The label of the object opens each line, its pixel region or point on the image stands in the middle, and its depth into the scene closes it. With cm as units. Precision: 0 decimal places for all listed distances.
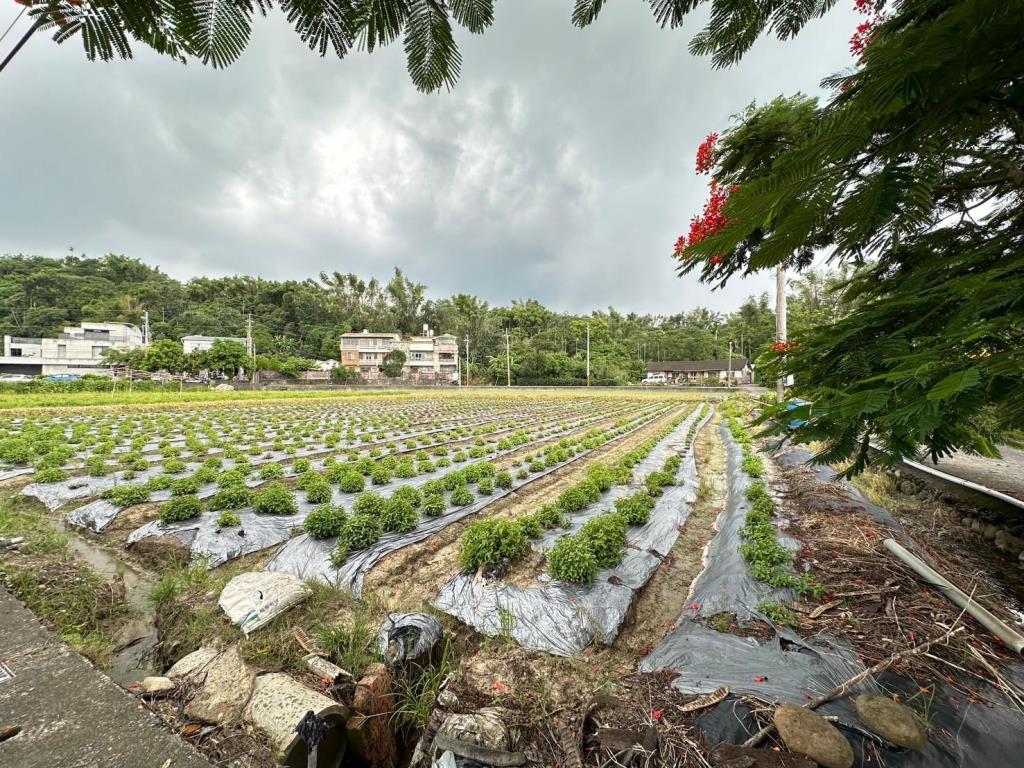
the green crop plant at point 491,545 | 443
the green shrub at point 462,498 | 685
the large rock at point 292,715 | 217
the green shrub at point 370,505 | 592
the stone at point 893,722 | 200
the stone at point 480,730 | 210
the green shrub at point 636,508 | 607
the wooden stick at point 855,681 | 209
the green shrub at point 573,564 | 417
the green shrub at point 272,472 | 854
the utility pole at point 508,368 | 5252
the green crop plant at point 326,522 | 521
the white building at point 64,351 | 4862
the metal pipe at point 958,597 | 259
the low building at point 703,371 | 5587
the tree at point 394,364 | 4944
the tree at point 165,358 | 3478
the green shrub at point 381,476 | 812
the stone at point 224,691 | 242
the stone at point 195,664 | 279
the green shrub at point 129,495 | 624
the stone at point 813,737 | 189
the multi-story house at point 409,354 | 5431
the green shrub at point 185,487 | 687
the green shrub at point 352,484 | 751
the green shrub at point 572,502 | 673
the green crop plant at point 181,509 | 553
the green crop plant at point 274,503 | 613
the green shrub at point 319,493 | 676
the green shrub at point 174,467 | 866
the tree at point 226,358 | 3841
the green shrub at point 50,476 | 741
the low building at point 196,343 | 5297
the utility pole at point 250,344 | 4940
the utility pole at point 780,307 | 1427
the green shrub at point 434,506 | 635
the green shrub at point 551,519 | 607
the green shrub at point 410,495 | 650
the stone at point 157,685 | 256
